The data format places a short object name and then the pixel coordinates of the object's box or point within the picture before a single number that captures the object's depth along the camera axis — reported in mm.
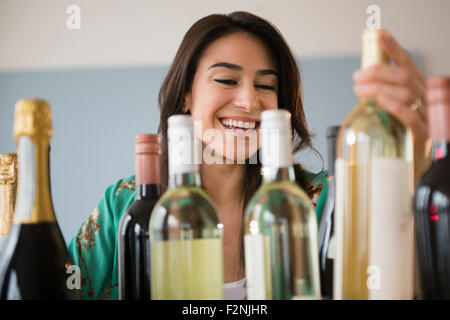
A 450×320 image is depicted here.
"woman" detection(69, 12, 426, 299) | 923
